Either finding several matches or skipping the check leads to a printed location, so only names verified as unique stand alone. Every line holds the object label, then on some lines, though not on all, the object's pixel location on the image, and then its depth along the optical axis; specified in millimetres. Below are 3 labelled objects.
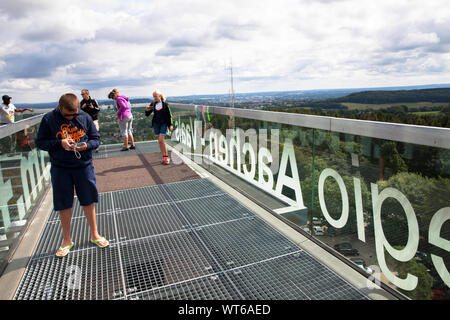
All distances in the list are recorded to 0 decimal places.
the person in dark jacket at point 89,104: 8797
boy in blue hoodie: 3146
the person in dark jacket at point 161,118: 7828
